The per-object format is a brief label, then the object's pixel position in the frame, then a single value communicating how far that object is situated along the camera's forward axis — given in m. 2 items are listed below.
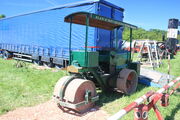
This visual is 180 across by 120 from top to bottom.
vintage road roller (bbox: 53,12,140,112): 4.30
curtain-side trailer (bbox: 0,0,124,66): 8.78
